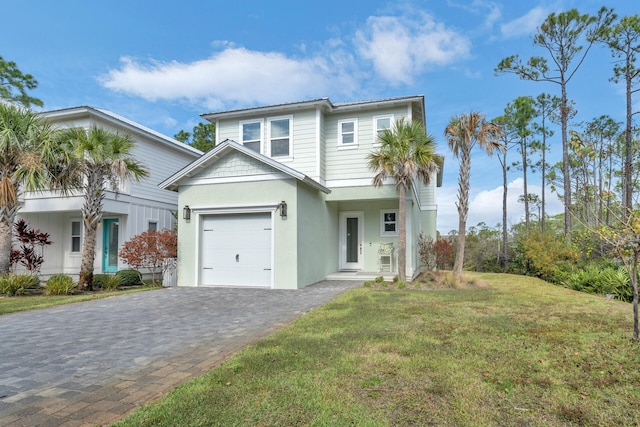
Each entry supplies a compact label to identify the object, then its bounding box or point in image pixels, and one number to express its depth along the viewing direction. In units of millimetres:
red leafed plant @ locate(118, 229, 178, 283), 12109
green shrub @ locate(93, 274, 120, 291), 12109
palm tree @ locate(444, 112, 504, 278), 11766
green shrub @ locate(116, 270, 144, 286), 13047
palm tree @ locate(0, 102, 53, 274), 10828
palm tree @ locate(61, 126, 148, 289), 10945
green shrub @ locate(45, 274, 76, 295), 10625
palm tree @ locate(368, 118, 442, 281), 11242
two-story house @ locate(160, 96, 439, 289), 11211
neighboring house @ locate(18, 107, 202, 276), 14195
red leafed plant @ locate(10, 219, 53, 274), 13672
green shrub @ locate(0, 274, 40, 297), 10617
